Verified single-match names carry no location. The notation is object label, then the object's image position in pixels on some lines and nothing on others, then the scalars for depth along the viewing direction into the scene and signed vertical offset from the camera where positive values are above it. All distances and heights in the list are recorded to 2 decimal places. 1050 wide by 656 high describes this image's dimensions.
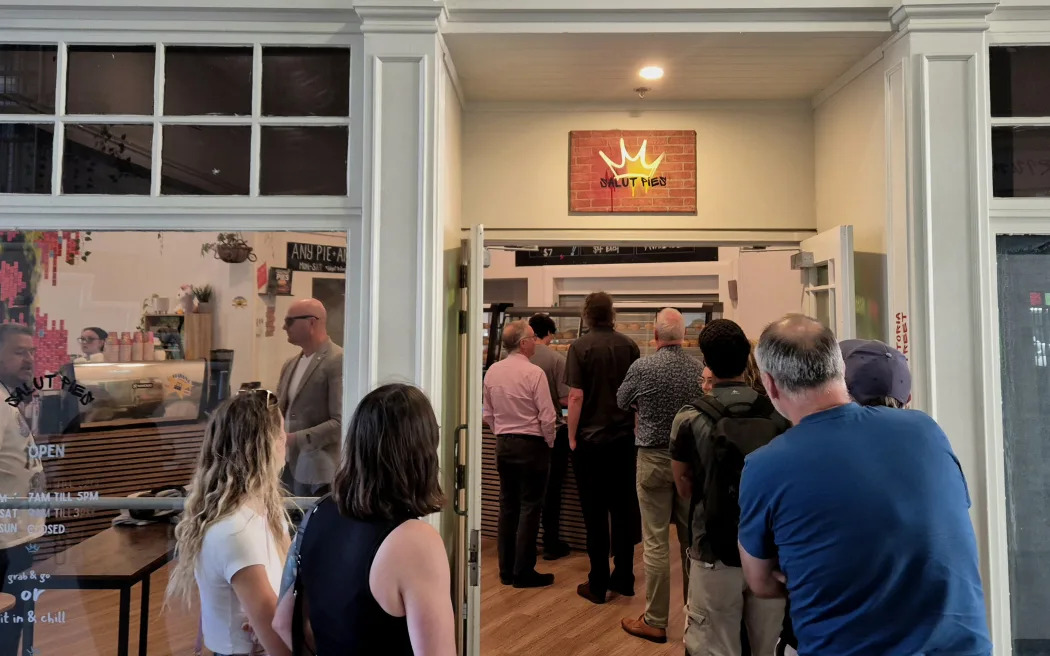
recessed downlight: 2.84 +1.16
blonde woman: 1.64 -0.44
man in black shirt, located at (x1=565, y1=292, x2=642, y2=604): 4.23 -0.57
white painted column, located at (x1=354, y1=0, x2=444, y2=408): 2.38 +0.56
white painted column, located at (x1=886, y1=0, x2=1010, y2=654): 2.34 +0.41
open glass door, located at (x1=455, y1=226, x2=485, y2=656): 2.86 -0.48
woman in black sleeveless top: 1.30 -0.38
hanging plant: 2.46 +0.37
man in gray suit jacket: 2.45 -0.18
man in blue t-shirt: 1.32 -0.35
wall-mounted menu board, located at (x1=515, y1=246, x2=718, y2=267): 7.12 +1.02
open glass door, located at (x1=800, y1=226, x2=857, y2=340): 2.76 +0.31
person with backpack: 2.40 -0.48
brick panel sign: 3.25 +0.84
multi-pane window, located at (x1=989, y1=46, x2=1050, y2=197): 2.47 +0.83
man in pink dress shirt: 4.38 -0.66
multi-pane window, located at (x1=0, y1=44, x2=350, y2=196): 2.47 +0.81
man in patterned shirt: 3.64 -0.48
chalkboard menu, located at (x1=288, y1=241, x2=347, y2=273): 2.47 +0.33
